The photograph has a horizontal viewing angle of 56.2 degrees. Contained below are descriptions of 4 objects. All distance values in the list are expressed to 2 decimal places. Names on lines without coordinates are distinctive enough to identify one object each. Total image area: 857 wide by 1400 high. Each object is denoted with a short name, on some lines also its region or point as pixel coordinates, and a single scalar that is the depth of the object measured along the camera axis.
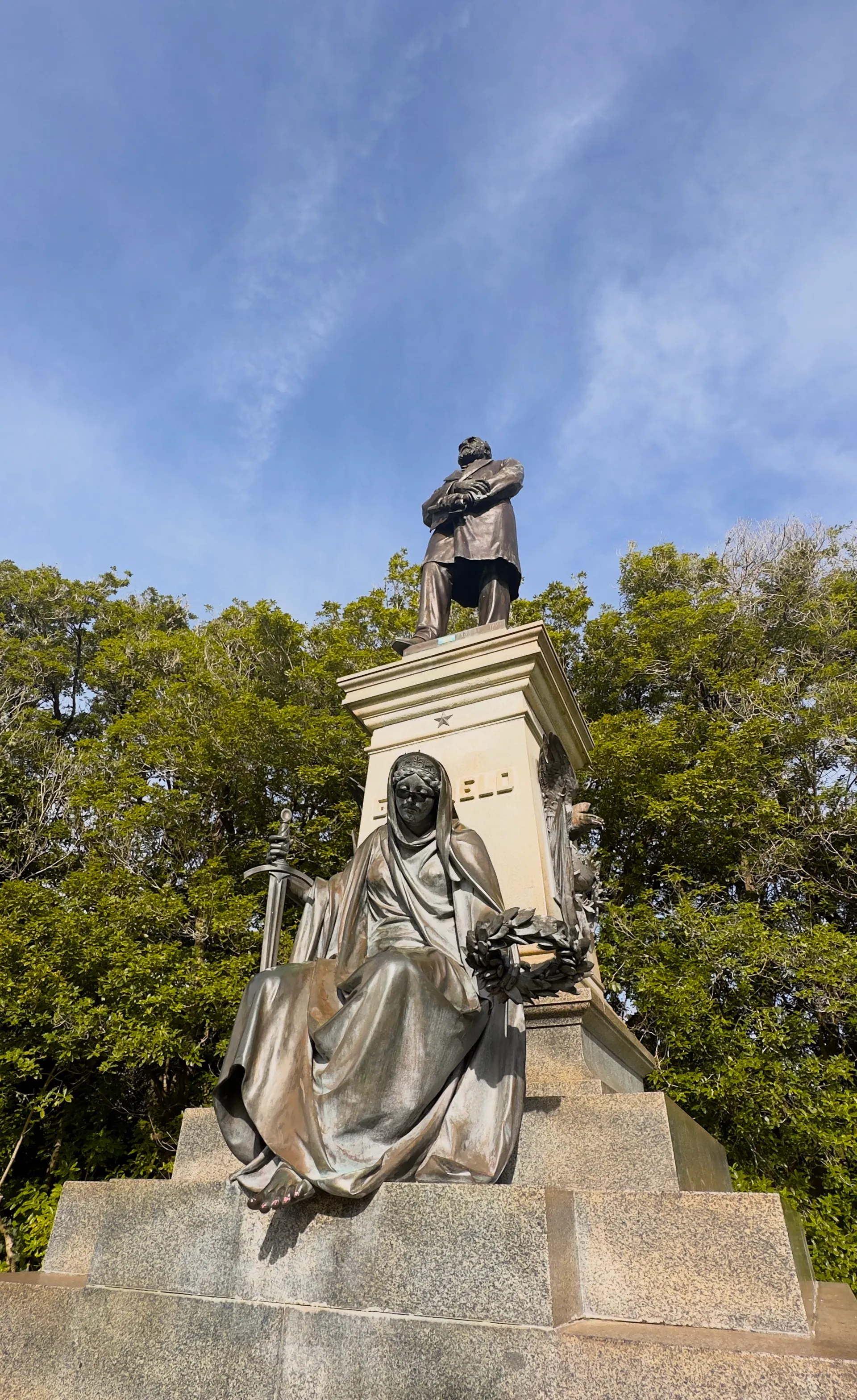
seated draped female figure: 2.79
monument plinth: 2.18
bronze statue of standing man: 6.89
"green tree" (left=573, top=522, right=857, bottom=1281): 9.57
